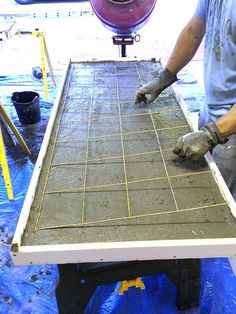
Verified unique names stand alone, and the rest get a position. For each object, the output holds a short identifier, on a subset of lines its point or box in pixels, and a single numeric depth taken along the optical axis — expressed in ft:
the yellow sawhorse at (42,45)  8.44
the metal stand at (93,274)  3.43
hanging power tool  6.11
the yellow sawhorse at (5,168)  5.90
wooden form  2.60
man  3.46
